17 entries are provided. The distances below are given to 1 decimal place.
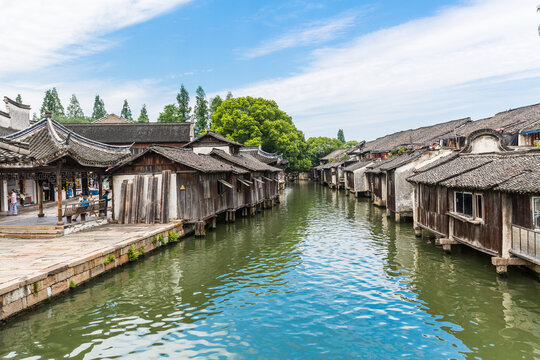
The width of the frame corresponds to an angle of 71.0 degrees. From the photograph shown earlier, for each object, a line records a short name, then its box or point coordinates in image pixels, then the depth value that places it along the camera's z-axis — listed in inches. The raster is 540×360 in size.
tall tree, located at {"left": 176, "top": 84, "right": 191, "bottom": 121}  3213.3
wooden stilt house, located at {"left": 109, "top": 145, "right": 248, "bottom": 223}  834.2
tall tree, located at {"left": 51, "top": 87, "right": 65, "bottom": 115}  3932.1
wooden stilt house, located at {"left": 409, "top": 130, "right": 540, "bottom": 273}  460.8
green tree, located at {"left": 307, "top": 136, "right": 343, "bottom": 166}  3722.9
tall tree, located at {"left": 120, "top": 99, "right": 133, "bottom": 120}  4119.1
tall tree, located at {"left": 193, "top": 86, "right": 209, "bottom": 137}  3169.3
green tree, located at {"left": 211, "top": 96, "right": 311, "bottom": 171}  2440.9
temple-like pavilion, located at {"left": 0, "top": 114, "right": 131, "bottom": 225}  683.4
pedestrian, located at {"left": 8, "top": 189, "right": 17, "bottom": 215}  922.7
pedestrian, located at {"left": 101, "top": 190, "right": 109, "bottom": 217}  848.5
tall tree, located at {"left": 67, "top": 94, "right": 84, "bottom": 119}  4431.6
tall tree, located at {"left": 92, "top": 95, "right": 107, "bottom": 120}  4325.8
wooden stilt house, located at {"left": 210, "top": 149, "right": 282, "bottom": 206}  1262.3
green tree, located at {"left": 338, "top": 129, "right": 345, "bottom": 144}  6156.5
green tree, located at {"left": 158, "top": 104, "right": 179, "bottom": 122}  3185.5
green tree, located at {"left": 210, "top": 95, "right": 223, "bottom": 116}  3242.1
